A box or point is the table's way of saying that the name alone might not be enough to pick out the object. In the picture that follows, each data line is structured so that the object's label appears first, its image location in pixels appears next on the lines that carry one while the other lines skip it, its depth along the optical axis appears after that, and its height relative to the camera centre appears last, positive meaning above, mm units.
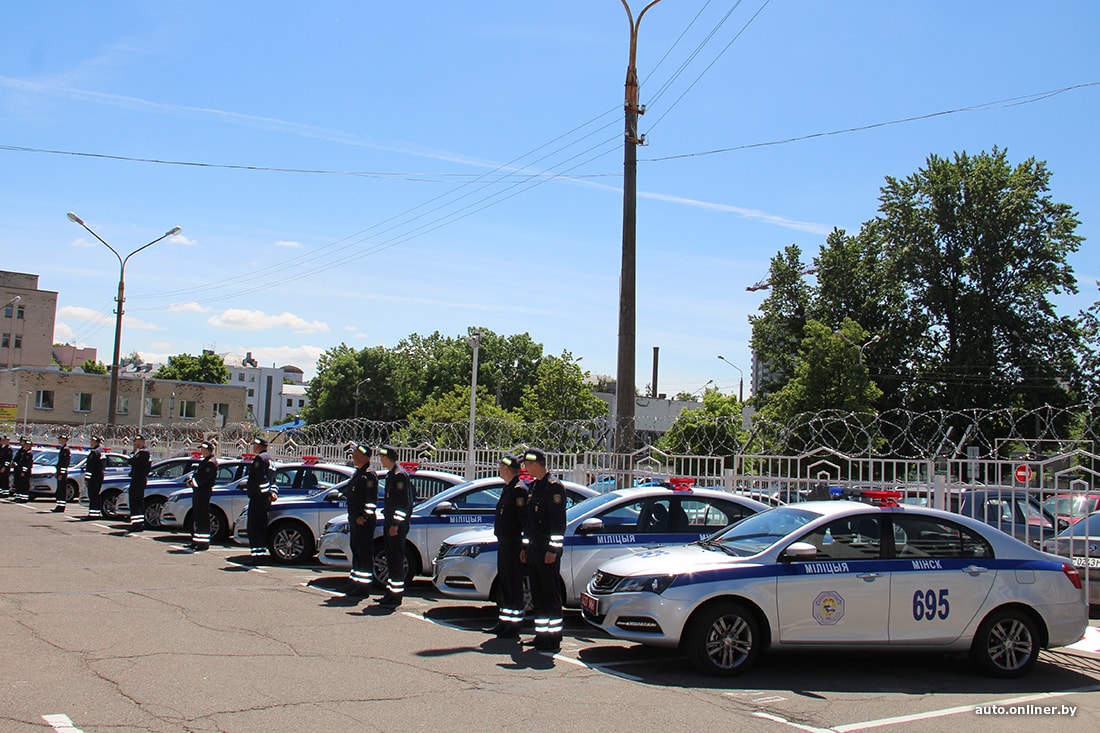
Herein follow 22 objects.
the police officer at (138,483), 19125 -888
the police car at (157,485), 19266 -1003
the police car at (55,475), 26703 -1120
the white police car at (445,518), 12734 -871
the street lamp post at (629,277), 15688 +2958
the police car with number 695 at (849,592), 8227 -1080
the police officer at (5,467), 28969 -1024
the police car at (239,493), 16656 -899
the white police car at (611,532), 10445 -788
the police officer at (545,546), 9172 -882
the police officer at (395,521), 11445 -860
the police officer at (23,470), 26797 -1014
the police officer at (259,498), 14961 -842
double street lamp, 37562 +4804
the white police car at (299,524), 15266 -1239
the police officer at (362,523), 11935 -951
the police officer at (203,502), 16375 -1032
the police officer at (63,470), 25281 -932
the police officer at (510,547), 9680 -956
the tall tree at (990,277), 46656 +9634
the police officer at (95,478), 21531 -922
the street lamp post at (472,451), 18969 +13
